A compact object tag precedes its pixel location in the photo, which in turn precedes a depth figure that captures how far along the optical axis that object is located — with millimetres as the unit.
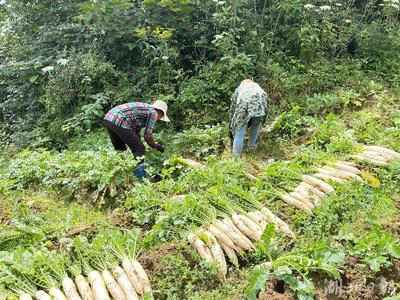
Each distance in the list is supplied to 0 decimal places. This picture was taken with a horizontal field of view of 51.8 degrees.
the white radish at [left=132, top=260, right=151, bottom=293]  3449
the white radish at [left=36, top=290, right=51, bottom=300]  3234
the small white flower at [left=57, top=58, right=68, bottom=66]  8250
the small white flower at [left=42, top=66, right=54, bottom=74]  8422
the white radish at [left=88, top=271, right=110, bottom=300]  3286
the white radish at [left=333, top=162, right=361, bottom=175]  5016
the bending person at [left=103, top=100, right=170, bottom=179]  5789
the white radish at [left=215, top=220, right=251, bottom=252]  3861
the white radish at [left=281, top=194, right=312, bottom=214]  4375
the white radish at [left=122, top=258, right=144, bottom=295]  3440
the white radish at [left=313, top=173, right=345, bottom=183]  4867
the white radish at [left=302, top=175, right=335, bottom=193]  4695
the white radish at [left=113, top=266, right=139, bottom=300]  3338
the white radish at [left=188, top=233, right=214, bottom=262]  3701
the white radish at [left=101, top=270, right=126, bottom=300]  3326
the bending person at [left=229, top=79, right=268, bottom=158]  5961
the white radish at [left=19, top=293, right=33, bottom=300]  3215
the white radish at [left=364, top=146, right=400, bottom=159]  5324
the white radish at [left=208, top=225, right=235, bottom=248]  3848
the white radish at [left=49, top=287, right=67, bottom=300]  3234
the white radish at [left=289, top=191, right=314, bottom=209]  4444
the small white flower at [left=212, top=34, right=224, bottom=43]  8016
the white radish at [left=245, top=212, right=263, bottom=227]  4078
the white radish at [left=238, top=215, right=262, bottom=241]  3977
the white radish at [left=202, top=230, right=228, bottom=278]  3654
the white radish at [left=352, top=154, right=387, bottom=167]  5168
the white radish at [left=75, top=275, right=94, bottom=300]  3314
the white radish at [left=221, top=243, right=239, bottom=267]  3756
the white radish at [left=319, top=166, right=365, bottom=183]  4880
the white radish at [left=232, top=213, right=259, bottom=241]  3973
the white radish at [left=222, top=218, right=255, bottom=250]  3881
